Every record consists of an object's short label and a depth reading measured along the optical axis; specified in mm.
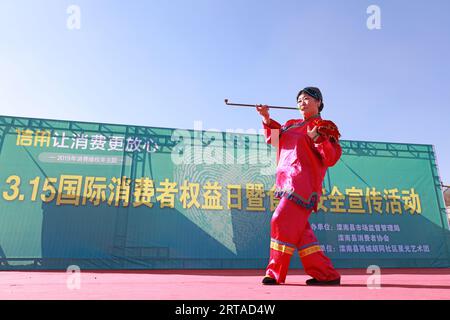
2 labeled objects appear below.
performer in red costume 1868
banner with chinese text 5668
